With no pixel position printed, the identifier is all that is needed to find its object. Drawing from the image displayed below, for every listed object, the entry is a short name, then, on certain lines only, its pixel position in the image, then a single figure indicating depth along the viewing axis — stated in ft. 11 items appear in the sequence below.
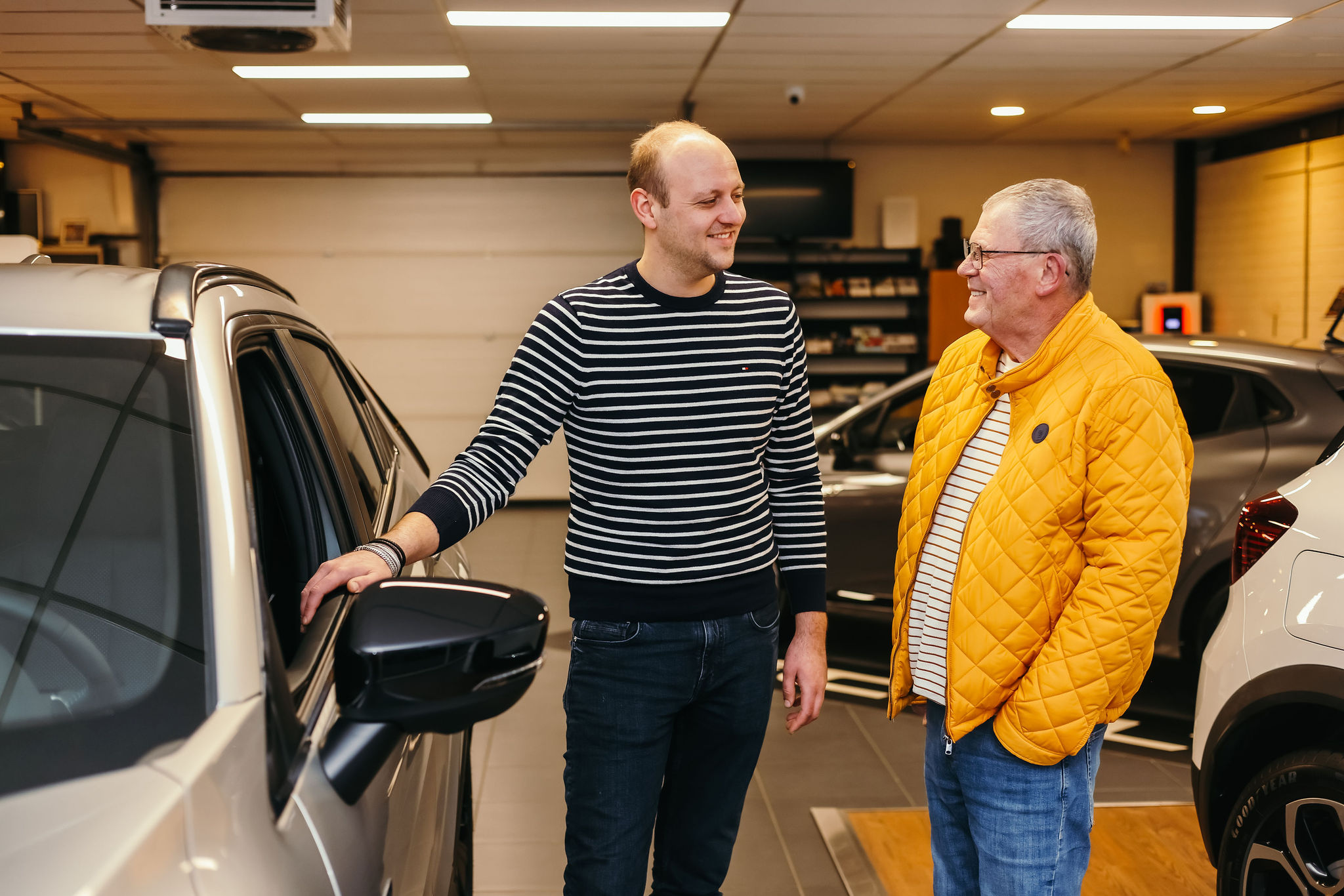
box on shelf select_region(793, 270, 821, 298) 30.09
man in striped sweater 5.56
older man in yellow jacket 4.98
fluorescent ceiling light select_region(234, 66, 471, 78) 20.94
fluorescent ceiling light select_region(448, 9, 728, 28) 17.42
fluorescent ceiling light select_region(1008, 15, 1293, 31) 18.08
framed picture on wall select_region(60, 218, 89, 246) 28.55
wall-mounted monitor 29.22
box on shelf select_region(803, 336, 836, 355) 29.91
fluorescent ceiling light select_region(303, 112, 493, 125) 25.79
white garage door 30.81
